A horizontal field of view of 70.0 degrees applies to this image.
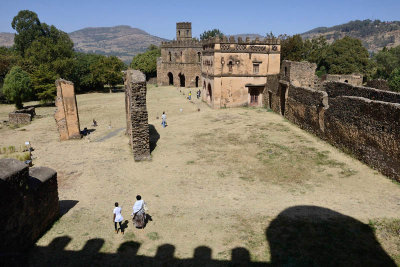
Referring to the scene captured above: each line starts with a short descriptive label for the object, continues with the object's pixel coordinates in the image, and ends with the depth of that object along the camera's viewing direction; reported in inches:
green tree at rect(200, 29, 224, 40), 3944.9
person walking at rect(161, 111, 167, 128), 833.0
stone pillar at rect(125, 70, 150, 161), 567.5
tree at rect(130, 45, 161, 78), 2230.6
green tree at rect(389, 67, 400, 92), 1323.8
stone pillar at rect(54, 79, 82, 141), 716.0
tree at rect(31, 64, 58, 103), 1369.7
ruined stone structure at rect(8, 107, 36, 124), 1002.7
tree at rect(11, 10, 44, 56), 2144.6
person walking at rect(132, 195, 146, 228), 326.6
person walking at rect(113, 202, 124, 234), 317.1
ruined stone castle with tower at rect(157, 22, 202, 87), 1862.7
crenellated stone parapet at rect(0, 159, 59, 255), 256.8
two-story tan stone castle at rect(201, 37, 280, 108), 1043.9
